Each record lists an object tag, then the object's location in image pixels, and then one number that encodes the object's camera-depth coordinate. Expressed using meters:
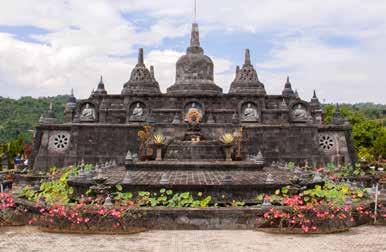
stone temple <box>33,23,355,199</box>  28.12
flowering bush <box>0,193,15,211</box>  13.42
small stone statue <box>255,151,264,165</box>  20.64
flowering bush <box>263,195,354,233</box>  12.15
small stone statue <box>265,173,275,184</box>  15.23
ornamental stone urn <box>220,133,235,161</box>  22.41
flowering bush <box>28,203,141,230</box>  12.02
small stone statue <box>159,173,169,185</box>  14.93
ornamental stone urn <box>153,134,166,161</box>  22.45
